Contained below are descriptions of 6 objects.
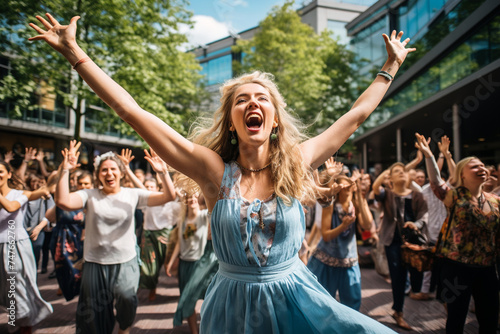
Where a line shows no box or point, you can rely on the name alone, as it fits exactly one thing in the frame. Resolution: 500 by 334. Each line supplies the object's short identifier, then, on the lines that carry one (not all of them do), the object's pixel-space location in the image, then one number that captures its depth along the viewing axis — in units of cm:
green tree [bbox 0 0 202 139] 854
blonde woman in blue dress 148
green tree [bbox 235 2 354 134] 1545
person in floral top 322
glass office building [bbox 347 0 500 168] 838
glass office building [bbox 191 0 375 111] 2652
